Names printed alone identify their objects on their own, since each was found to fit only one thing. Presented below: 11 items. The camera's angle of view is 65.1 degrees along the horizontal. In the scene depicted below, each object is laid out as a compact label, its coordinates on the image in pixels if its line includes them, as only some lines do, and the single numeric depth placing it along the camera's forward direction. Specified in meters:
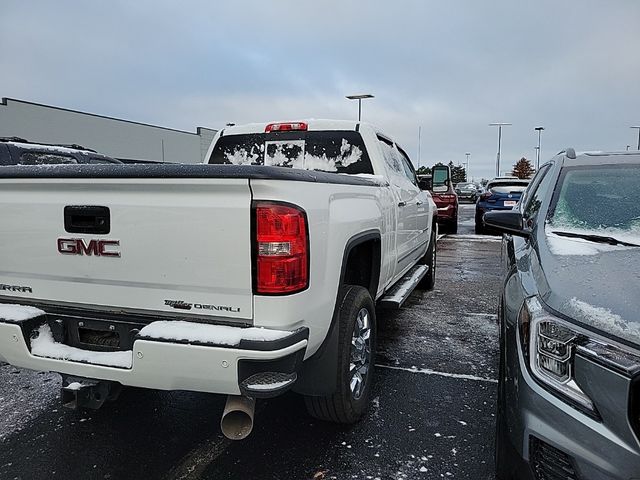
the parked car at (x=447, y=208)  14.73
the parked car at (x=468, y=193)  37.34
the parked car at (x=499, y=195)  13.57
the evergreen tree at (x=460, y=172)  86.94
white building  23.30
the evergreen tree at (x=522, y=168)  73.19
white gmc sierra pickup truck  2.20
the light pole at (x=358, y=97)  20.78
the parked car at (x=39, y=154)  6.18
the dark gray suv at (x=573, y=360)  1.66
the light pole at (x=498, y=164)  49.82
